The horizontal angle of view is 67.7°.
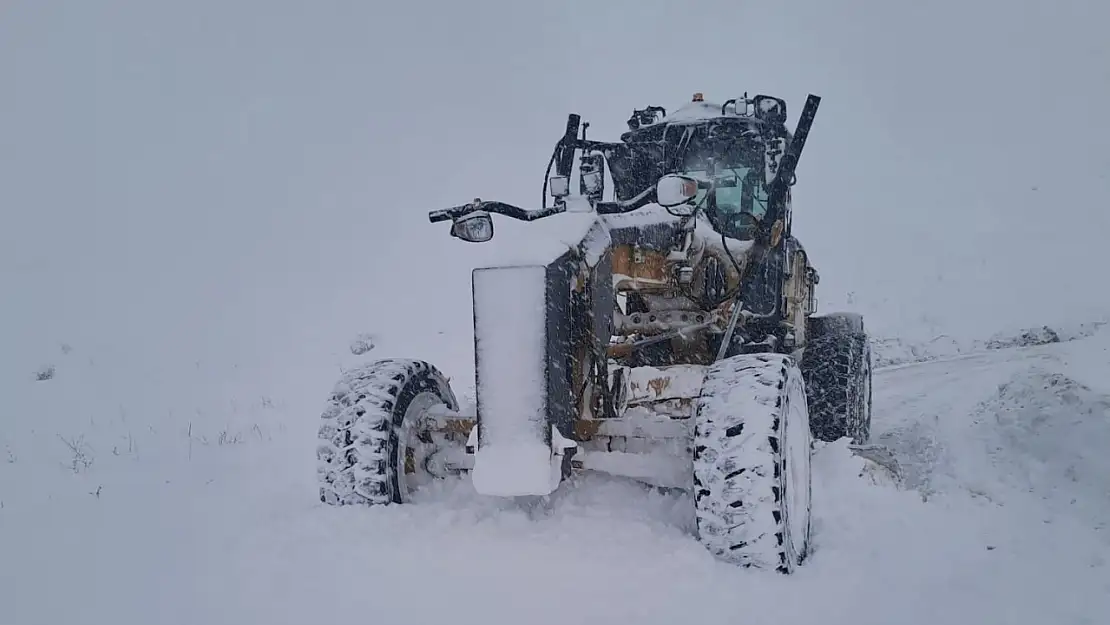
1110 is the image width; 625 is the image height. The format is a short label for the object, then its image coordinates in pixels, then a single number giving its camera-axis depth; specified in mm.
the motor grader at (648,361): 3504
